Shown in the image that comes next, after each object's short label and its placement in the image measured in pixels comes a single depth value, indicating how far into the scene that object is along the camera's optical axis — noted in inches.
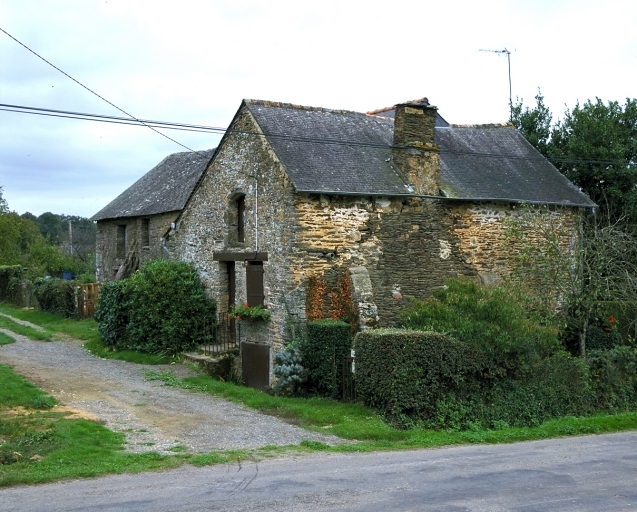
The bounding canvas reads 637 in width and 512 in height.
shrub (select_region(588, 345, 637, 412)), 653.3
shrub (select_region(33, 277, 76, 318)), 1168.2
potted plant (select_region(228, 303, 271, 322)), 709.9
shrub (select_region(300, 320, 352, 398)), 631.8
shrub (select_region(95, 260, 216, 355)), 817.5
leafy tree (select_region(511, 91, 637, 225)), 1000.9
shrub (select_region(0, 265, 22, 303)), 1446.5
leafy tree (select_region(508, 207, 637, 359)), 695.1
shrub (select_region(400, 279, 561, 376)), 587.5
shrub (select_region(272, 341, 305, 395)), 643.5
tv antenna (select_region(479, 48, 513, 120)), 1163.3
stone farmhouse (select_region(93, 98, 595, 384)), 680.4
